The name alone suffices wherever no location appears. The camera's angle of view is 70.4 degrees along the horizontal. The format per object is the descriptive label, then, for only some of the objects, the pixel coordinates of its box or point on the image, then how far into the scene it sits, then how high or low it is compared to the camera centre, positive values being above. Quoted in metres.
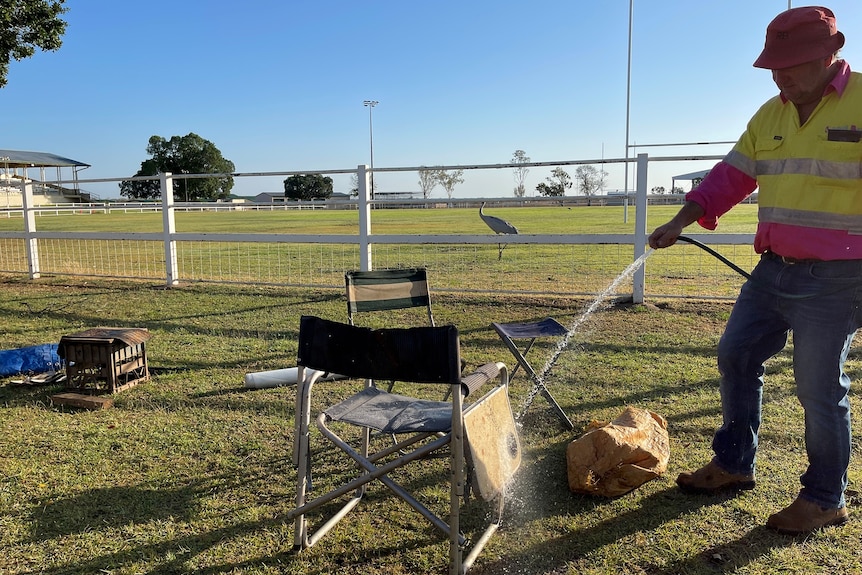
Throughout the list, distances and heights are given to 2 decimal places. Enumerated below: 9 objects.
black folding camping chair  2.02 -0.80
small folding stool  3.49 -0.70
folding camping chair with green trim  3.88 -0.48
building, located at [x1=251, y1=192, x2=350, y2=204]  49.89 +1.68
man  2.23 -0.07
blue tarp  4.69 -1.09
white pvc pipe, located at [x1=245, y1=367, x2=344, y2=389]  4.38 -1.15
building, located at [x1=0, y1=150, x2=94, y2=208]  43.53 +5.45
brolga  7.81 -0.13
